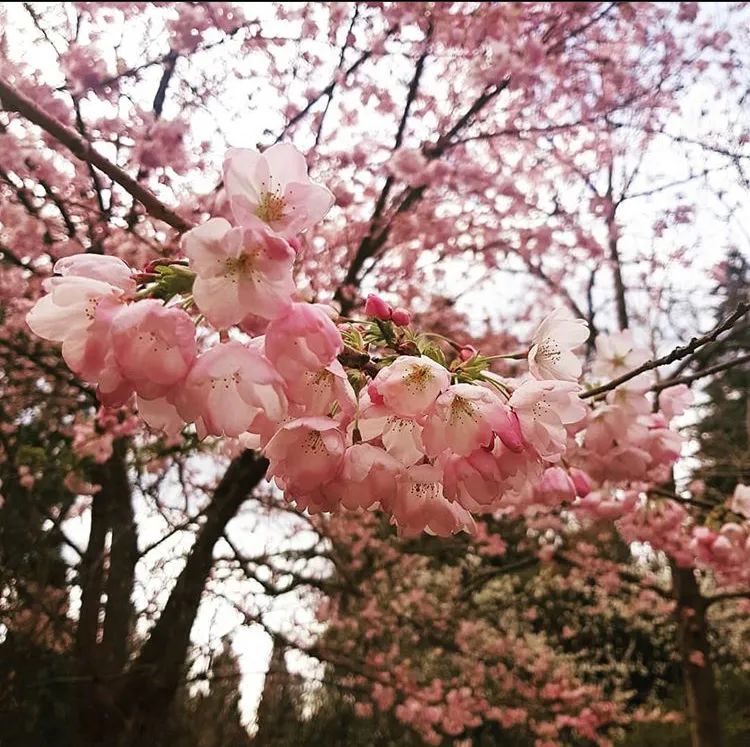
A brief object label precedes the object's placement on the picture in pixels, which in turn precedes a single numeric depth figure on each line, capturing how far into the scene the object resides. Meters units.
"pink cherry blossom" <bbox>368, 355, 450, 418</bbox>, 0.23
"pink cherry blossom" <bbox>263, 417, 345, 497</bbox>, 0.23
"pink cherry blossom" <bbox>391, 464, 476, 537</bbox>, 0.25
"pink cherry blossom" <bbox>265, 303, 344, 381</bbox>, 0.20
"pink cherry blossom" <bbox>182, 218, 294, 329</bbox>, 0.20
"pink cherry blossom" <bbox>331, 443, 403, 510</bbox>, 0.24
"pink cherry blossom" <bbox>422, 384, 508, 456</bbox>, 0.23
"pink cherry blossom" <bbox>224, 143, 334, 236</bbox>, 0.22
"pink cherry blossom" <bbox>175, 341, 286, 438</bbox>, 0.21
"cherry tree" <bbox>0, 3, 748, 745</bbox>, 0.22
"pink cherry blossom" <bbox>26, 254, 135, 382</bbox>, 0.22
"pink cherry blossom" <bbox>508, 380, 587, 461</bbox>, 0.24
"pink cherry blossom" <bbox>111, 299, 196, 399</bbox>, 0.20
